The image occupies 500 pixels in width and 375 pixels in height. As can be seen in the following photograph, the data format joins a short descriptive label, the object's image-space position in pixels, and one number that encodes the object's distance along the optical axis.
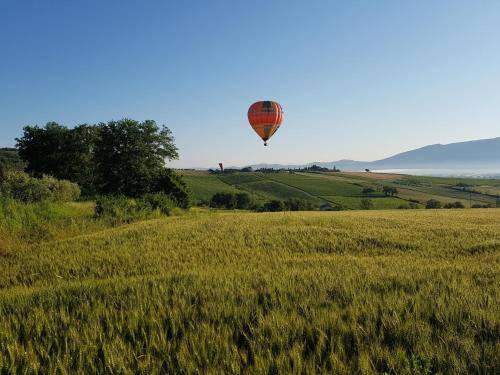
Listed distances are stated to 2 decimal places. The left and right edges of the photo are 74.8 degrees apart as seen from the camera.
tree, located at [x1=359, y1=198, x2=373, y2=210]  91.82
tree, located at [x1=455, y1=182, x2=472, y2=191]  137.00
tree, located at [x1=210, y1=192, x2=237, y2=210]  93.94
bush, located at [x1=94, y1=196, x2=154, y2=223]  20.53
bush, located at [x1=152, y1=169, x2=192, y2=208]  50.22
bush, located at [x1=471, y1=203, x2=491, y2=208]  87.44
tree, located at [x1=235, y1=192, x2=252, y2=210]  96.81
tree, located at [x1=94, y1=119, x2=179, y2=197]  46.35
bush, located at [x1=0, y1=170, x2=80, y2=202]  37.81
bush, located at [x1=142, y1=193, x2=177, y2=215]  28.88
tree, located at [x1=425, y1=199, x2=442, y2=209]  92.62
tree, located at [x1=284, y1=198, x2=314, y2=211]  93.11
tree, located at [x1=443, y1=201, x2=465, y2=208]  90.65
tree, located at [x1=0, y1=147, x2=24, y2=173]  96.19
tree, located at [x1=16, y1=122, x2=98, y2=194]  59.84
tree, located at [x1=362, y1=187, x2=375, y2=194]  121.10
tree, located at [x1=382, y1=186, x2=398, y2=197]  117.46
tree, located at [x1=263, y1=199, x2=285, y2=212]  82.60
